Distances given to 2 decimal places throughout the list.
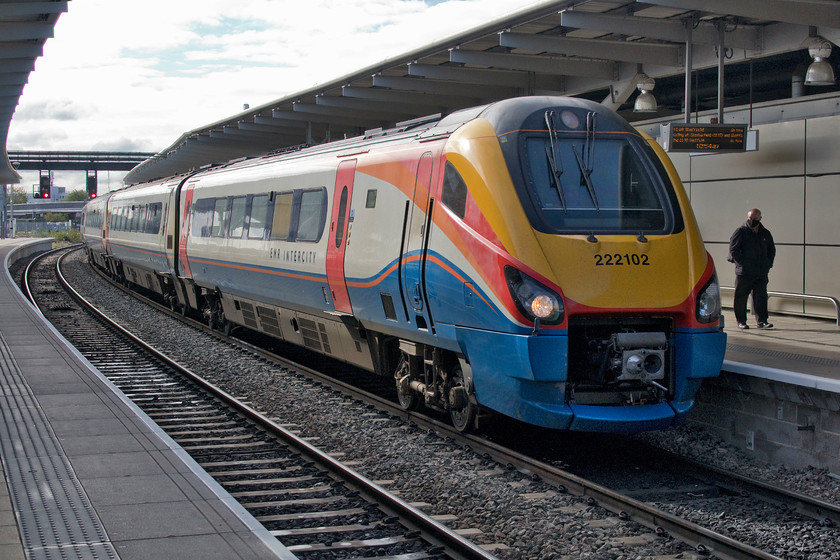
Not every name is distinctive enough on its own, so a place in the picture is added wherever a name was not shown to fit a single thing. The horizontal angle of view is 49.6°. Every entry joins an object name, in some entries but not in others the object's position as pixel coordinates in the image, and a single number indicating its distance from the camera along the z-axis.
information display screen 11.87
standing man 11.45
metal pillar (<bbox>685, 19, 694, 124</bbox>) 12.12
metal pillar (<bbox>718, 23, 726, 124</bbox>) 12.45
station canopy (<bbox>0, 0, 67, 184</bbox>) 13.36
